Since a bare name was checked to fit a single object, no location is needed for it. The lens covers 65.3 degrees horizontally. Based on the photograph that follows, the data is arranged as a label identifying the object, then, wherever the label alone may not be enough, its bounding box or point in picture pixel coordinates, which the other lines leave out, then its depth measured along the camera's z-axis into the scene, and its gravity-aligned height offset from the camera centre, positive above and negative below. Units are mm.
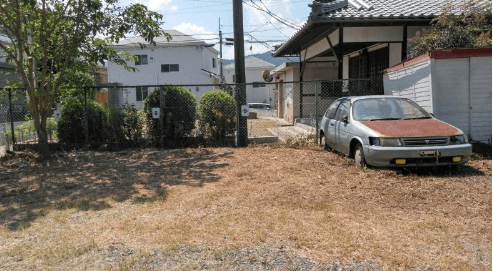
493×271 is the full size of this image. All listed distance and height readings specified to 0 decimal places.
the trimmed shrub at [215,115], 10906 -152
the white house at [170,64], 33406 +3980
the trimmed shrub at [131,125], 10875 -409
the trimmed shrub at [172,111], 10828 -42
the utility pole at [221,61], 40250 +5134
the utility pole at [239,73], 10852 +1035
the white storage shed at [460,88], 8578 +365
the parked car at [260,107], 34369 +104
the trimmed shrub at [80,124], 10992 -363
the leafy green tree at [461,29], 9719 +1921
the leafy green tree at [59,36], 8742 +1824
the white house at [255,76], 44434 +4510
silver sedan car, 6648 -551
